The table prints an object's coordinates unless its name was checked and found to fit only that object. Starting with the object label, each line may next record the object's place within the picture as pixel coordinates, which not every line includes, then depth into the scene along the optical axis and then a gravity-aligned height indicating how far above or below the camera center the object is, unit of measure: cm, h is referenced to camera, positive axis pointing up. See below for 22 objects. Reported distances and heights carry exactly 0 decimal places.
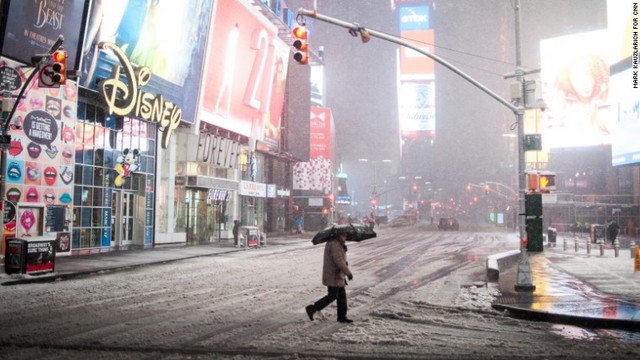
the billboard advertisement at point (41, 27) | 2102 +732
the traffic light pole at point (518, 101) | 1446 +293
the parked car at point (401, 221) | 8744 -204
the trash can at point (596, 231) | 3834 -162
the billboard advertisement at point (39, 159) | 2223 +215
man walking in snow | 990 -122
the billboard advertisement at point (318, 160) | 7969 +762
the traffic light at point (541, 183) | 1428 +66
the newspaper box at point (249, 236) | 3441 -176
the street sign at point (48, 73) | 1561 +404
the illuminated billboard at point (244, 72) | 3953 +1096
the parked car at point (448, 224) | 6912 -197
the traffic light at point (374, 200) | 9034 +138
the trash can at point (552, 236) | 3768 -189
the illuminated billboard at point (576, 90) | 5519 +1210
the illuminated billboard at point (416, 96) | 14712 +3029
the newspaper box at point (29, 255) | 1731 -151
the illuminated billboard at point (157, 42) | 2672 +914
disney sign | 2739 +592
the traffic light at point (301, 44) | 1345 +405
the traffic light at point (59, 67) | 1549 +401
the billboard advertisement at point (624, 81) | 2966 +719
